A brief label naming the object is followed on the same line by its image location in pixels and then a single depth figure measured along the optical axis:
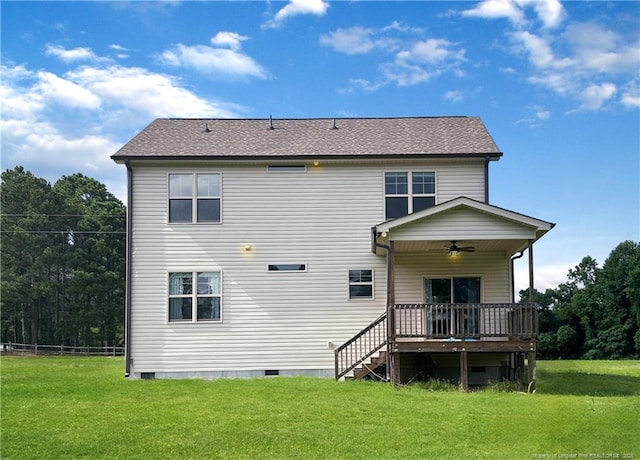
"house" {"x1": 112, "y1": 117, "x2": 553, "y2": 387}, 17.88
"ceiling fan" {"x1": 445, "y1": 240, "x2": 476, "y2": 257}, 16.77
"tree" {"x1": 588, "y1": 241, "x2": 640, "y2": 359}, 41.66
